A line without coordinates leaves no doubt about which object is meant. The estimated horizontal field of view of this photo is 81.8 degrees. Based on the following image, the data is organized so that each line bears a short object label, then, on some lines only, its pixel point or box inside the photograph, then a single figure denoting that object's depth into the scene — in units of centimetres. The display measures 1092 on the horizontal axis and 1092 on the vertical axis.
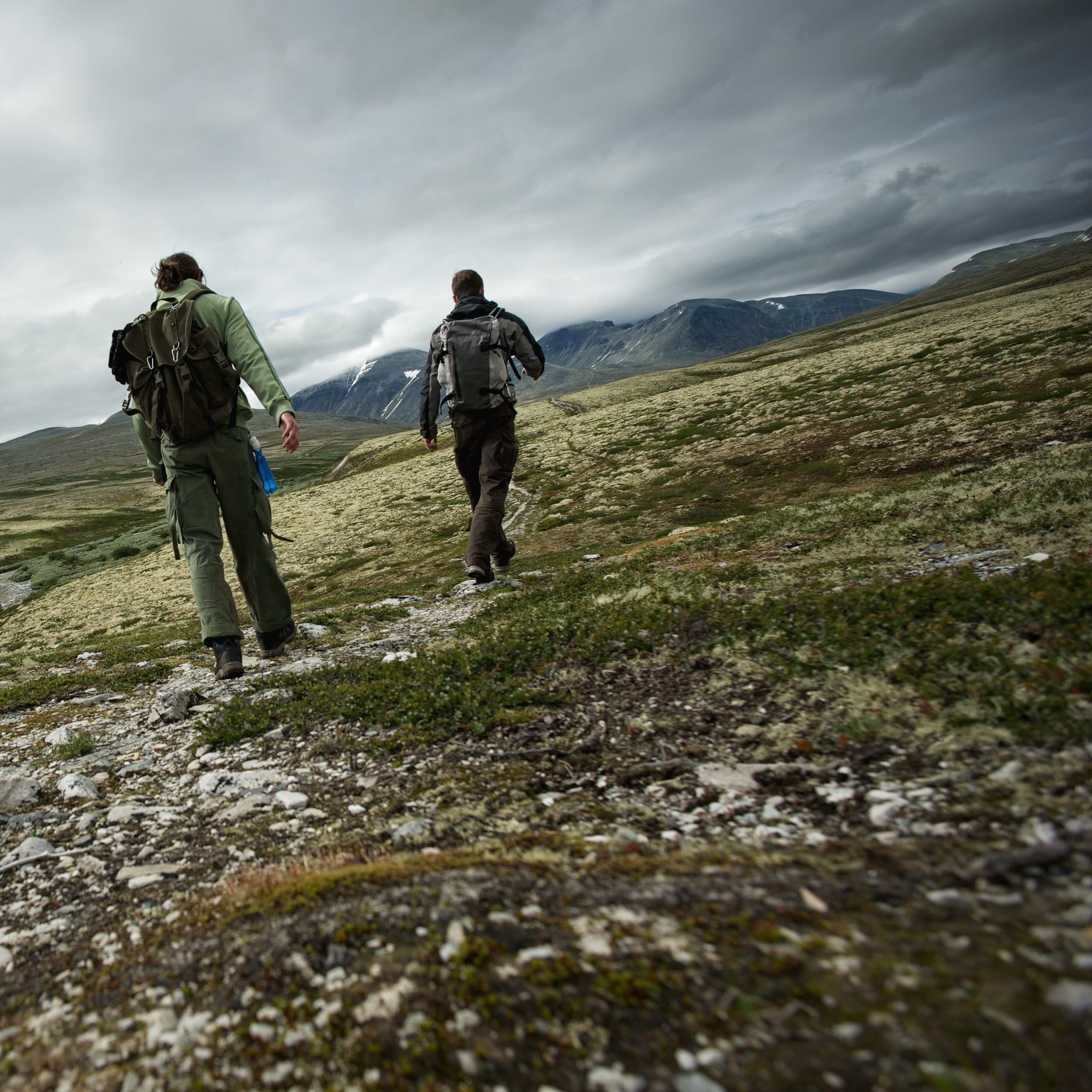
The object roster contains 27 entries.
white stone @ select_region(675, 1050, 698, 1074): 189
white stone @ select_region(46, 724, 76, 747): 632
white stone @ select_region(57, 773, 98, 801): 491
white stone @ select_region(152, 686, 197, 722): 660
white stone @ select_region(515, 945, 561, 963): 240
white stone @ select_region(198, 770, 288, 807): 473
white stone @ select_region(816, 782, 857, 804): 346
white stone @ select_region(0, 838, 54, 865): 398
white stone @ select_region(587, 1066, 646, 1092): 190
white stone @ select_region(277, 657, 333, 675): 734
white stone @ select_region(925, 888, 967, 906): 234
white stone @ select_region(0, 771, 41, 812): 487
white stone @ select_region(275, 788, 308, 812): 435
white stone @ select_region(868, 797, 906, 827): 314
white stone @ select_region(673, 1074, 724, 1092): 183
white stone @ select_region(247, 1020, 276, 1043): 227
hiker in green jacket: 741
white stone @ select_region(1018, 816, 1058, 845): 256
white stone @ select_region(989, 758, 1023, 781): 313
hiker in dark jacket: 1108
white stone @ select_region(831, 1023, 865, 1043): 185
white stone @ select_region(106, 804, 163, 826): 441
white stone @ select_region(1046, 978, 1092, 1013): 178
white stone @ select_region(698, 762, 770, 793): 382
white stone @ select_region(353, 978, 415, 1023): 226
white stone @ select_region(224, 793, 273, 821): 433
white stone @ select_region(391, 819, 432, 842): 371
